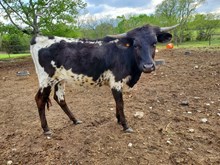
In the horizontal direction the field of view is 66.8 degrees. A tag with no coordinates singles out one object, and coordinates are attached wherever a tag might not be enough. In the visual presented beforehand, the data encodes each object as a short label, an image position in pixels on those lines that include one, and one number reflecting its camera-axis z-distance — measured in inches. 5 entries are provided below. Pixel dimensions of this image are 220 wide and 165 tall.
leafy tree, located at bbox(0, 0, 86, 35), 405.6
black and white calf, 109.1
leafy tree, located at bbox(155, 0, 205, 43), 916.1
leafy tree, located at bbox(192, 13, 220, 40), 1018.7
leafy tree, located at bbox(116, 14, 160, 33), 956.9
